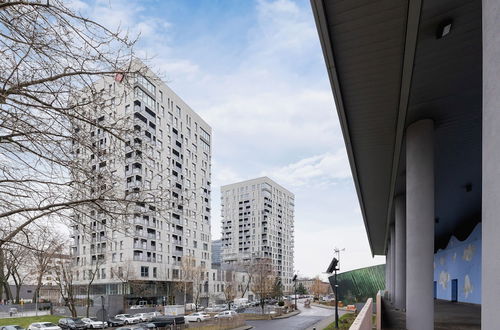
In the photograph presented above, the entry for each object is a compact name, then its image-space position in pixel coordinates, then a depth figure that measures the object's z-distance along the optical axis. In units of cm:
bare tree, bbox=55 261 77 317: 3312
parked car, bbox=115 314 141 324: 3903
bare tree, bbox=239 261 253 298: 8445
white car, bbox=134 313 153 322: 4084
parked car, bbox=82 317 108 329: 3528
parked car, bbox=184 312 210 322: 3944
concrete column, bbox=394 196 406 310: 1917
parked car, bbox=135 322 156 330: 2846
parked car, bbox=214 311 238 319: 3778
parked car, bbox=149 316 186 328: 3301
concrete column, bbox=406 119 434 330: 1056
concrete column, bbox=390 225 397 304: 2920
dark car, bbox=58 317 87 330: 3347
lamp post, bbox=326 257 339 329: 1886
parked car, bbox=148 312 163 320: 4216
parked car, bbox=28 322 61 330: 2877
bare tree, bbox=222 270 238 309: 7760
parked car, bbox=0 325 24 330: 2592
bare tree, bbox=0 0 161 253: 434
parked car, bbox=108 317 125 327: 3812
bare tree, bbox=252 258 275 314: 5259
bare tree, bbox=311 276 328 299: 9380
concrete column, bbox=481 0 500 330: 323
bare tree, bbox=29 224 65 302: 560
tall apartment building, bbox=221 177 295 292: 12838
